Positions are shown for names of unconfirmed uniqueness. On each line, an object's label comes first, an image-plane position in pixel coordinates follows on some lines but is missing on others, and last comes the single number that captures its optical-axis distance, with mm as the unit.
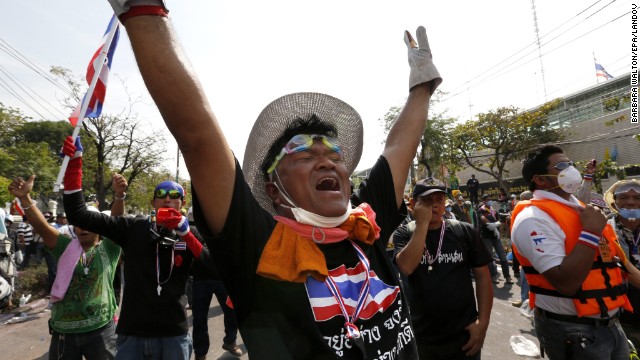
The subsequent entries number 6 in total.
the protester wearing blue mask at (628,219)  3633
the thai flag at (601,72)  28078
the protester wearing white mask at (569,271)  2338
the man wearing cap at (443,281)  2855
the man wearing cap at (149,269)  3023
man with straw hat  1116
